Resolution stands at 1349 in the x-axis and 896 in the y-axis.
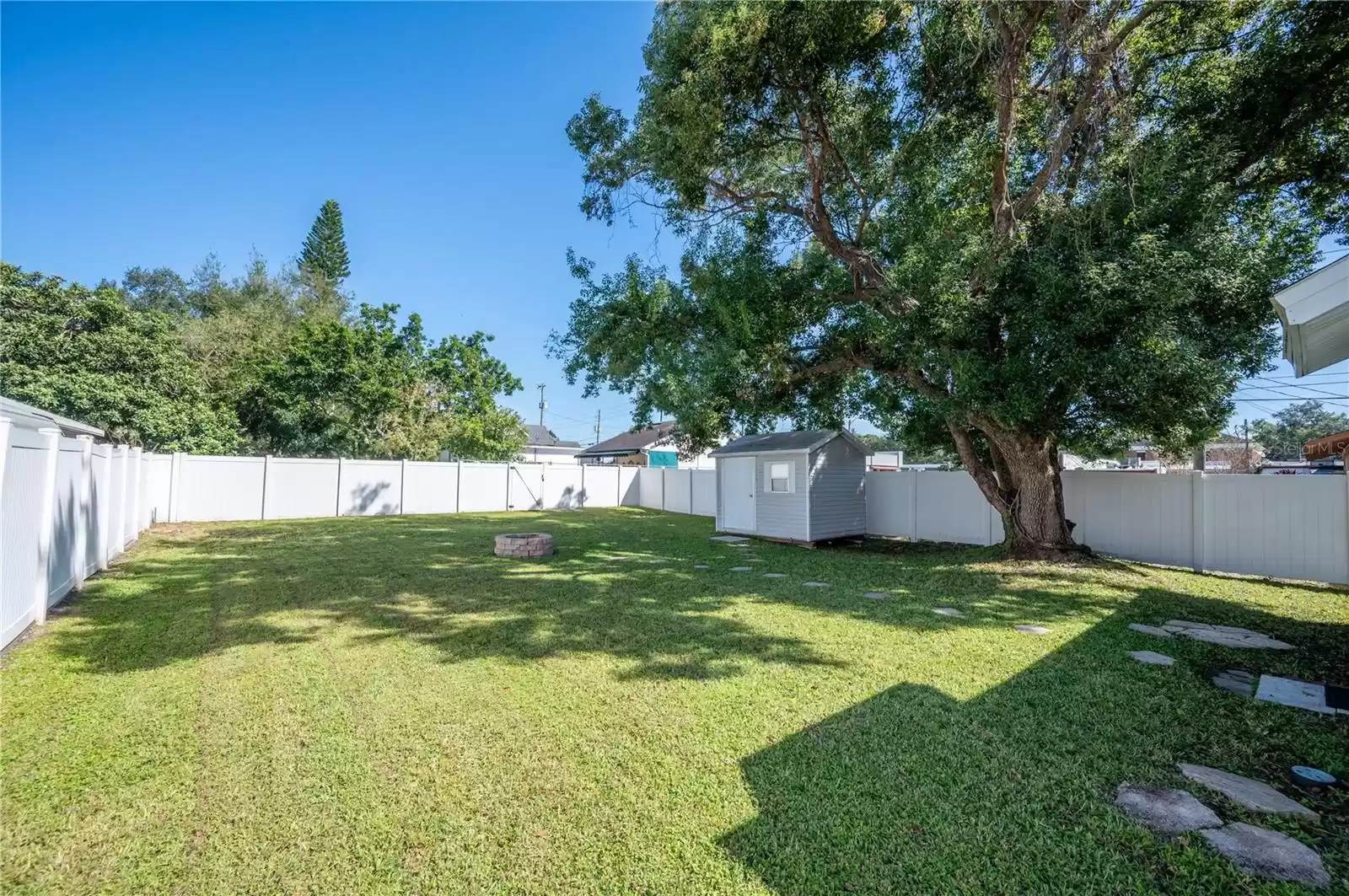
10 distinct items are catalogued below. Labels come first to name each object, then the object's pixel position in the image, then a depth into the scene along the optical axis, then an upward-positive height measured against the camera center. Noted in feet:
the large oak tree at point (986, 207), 18.43 +10.42
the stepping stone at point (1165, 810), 6.70 -4.11
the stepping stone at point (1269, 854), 5.85 -4.09
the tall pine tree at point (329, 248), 99.55 +39.35
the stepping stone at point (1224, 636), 13.61 -4.00
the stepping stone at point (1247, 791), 7.02 -4.09
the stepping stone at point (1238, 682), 10.86 -4.07
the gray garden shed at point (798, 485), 32.53 -0.75
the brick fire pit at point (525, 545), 27.22 -3.65
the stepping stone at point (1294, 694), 10.08 -4.03
